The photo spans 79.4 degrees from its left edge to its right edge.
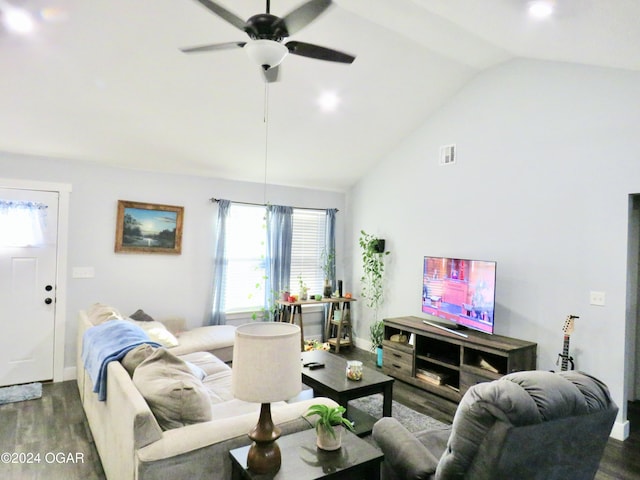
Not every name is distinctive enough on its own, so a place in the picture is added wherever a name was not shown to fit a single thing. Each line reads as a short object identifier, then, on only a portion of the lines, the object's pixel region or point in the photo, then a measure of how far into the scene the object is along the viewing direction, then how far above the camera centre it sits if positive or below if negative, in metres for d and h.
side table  1.58 -0.95
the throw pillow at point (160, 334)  3.92 -1.01
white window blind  5.95 -0.12
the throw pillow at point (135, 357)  2.22 -0.71
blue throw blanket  2.36 -0.72
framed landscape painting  4.50 +0.11
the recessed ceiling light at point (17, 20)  2.70 +1.53
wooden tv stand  3.53 -1.15
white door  3.92 -0.55
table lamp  1.55 -0.55
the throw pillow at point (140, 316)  4.37 -0.91
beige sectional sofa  1.65 -0.93
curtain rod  5.13 +0.51
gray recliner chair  1.41 -0.70
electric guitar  3.28 -0.82
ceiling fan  1.95 +1.16
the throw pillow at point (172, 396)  1.83 -0.76
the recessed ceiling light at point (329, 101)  4.15 +1.55
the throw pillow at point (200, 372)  3.10 -1.11
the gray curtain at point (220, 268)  5.08 -0.39
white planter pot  1.75 -0.91
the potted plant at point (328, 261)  6.10 -0.31
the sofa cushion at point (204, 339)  4.10 -1.13
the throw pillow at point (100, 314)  3.24 -0.69
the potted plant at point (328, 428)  1.75 -0.85
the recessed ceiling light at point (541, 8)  2.38 +1.54
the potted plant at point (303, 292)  5.58 -0.74
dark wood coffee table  2.91 -1.12
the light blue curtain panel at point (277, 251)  5.54 -0.16
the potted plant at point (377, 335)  5.27 -1.29
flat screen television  3.73 -0.48
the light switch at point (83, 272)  4.24 -0.41
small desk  5.36 -0.99
